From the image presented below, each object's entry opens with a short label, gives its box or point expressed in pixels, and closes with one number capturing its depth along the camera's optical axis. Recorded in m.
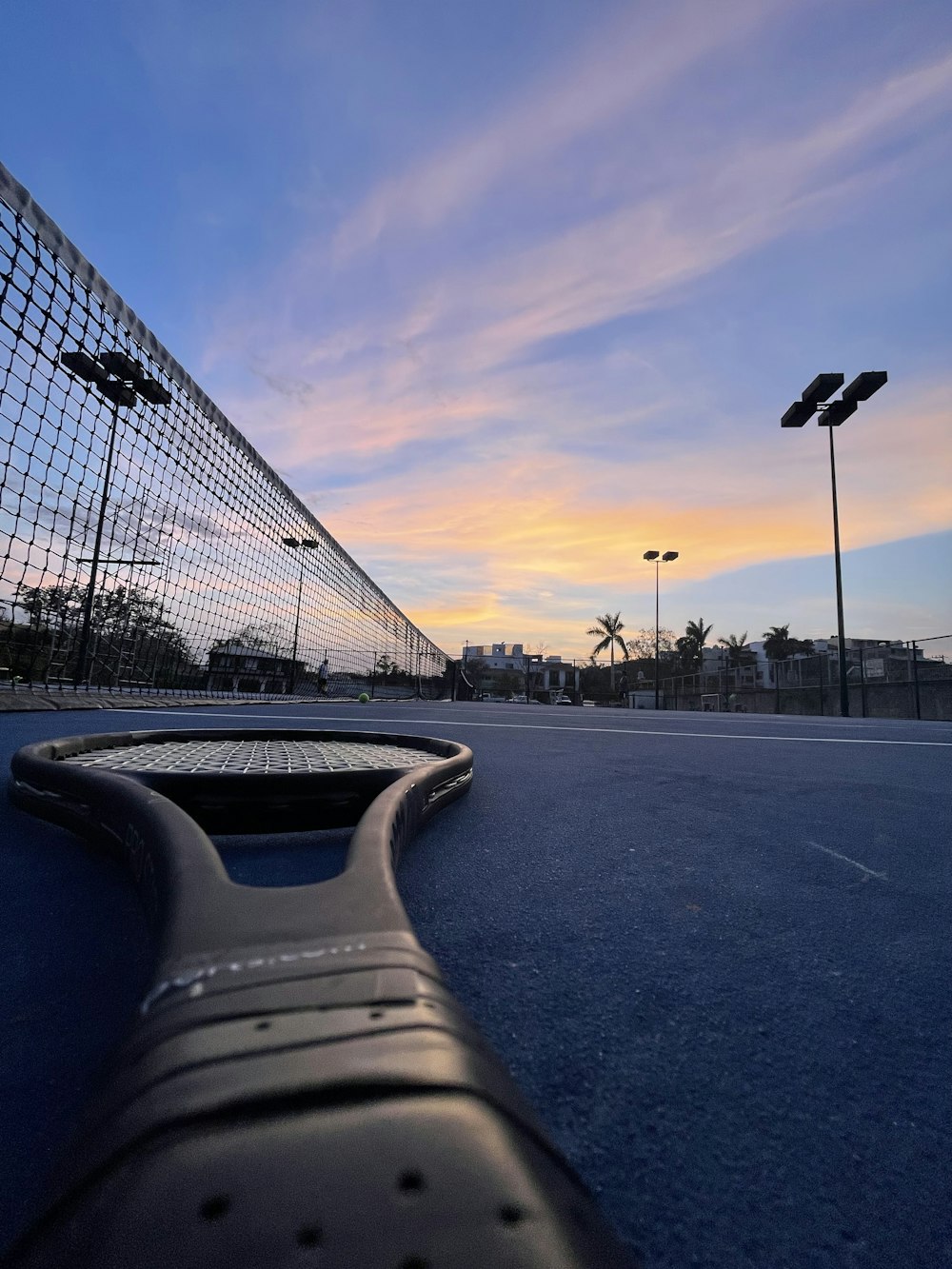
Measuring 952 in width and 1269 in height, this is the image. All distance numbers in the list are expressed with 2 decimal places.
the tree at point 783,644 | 65.38
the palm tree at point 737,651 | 64.56
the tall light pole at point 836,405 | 15.87
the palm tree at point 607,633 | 64.88
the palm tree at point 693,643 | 66.94
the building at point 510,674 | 53.47
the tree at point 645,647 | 68.62
